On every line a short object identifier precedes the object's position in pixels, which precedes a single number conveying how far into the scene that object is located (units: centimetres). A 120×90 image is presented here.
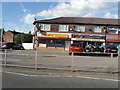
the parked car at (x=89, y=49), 2158
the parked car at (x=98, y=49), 2177
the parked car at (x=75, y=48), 2000
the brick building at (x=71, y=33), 3328
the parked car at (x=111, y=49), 2158
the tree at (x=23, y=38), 5828
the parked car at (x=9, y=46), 2789
